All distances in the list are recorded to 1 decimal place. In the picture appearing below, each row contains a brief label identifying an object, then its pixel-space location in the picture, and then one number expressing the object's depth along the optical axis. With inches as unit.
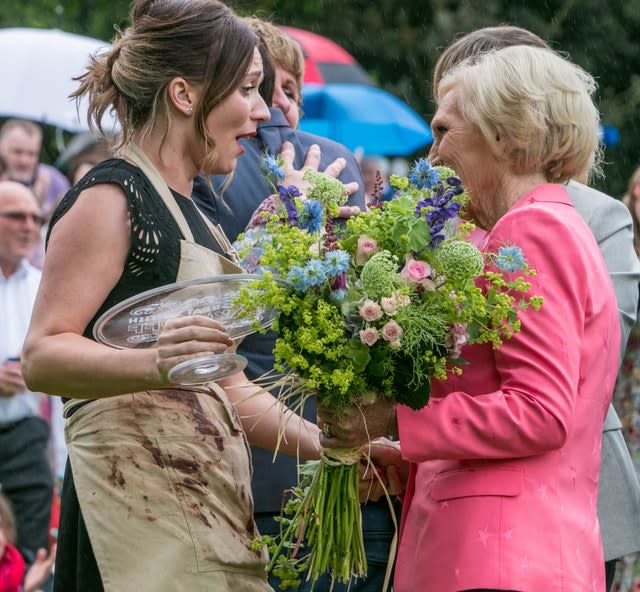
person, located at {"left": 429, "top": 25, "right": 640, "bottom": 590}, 296.8
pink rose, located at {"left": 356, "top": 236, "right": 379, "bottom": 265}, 229.5
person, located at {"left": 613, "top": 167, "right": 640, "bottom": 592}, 480.4
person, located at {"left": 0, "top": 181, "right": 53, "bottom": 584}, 513.3
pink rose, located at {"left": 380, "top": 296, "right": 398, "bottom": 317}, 220.4
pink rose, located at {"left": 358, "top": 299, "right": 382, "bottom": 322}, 220.5
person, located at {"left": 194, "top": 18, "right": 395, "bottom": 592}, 301.4
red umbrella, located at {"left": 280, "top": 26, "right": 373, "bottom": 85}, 954.7
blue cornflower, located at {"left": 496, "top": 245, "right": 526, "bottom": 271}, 225.3
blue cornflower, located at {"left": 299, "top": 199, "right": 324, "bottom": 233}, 231.1
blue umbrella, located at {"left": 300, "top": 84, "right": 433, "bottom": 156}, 902.4
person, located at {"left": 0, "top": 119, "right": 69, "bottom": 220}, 740.0
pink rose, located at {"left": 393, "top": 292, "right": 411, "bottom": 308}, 221.9
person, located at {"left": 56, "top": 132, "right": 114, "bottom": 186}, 666.4
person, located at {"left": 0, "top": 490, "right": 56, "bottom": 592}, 447.2
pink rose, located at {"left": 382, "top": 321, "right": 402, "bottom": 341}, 220.7
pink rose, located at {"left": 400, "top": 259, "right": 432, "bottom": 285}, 225.3
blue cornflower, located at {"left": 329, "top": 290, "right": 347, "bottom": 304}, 226.5
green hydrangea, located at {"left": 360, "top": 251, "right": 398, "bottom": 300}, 222.4
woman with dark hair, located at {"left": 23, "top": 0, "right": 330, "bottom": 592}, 233.8
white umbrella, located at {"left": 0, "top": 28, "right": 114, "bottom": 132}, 816.3
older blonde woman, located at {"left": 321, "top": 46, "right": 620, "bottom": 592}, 233.8
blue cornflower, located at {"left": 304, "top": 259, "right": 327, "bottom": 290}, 222.2
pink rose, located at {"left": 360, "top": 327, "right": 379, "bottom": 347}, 222.2
